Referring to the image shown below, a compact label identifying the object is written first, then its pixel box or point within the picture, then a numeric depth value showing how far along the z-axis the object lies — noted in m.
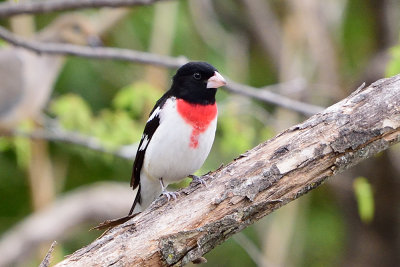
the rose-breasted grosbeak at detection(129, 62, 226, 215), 7.87
